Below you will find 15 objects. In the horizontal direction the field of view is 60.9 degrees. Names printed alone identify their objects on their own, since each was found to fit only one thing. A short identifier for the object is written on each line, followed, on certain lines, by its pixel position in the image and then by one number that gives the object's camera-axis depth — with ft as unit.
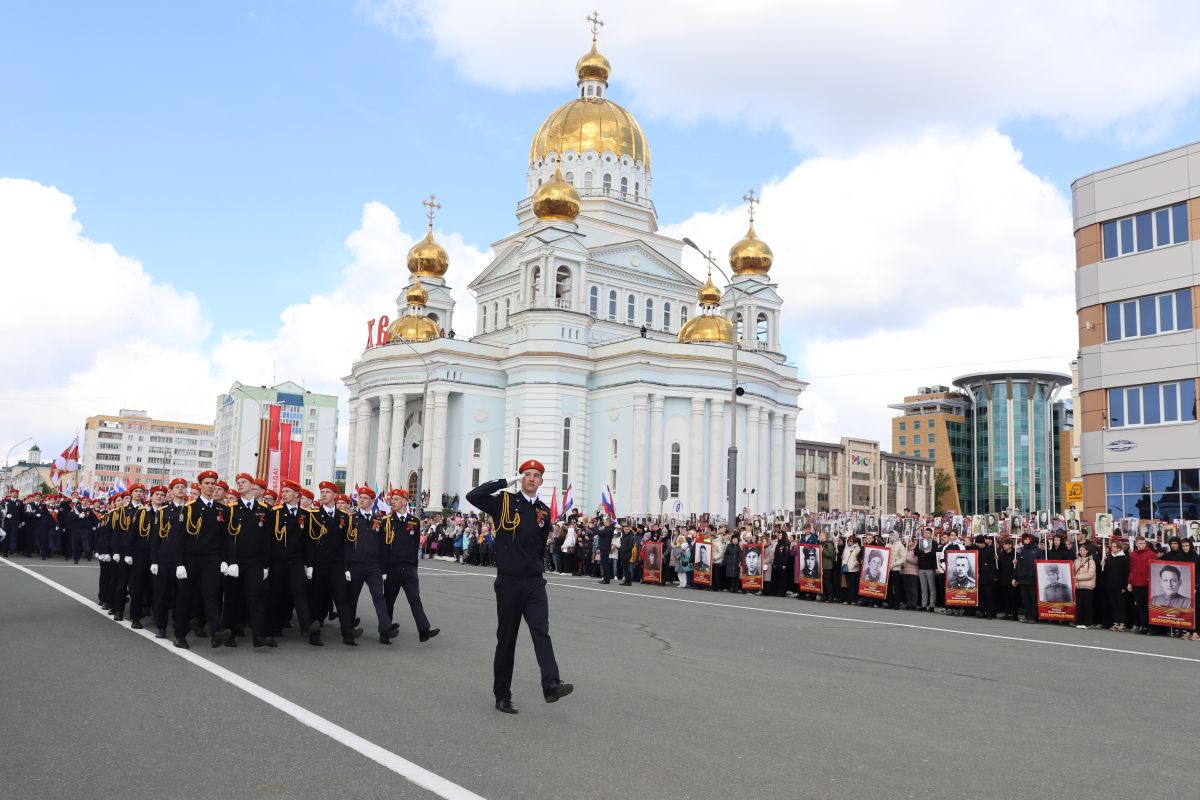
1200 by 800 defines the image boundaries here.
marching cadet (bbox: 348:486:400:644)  38.78
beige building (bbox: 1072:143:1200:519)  105.60
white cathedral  168.55
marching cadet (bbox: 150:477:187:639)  39.09
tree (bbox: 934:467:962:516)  435.94
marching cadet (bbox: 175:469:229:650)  37.01
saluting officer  25.93
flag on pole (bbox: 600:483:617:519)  111.53
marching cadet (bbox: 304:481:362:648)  39.93
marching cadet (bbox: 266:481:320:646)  39.17
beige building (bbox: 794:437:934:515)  372.79
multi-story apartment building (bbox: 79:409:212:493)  556.10
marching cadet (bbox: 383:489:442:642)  39.32
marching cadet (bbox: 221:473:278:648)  37.17
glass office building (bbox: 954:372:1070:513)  447.83
